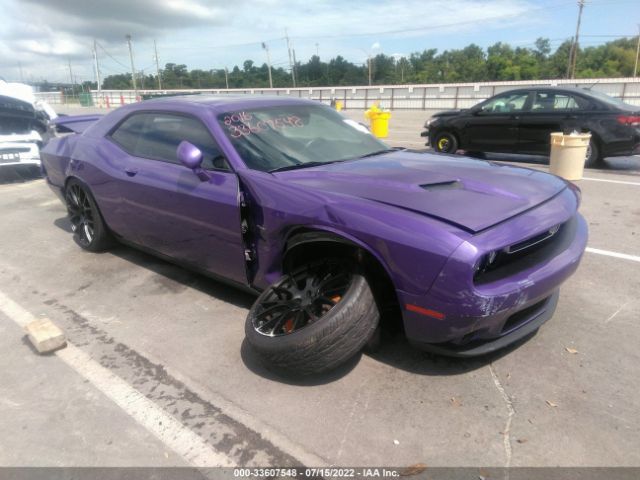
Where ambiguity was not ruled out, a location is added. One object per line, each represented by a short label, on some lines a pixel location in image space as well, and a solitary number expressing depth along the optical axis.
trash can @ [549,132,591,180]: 7.70
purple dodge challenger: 2.38
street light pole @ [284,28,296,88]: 78.72
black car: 8.52
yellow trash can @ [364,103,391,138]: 14.37
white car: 9.20
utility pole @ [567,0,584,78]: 56.67
